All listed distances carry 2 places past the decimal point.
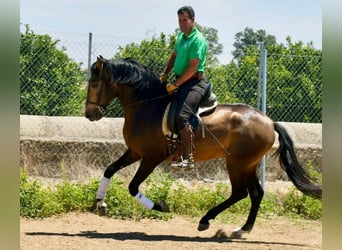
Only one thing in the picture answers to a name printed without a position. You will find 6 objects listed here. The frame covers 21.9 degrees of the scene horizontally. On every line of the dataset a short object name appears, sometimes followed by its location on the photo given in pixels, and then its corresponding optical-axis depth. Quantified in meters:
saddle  11.56
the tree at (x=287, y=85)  16.96
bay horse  11.72
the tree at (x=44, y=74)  15.15
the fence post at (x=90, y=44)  15.32
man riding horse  11.37
